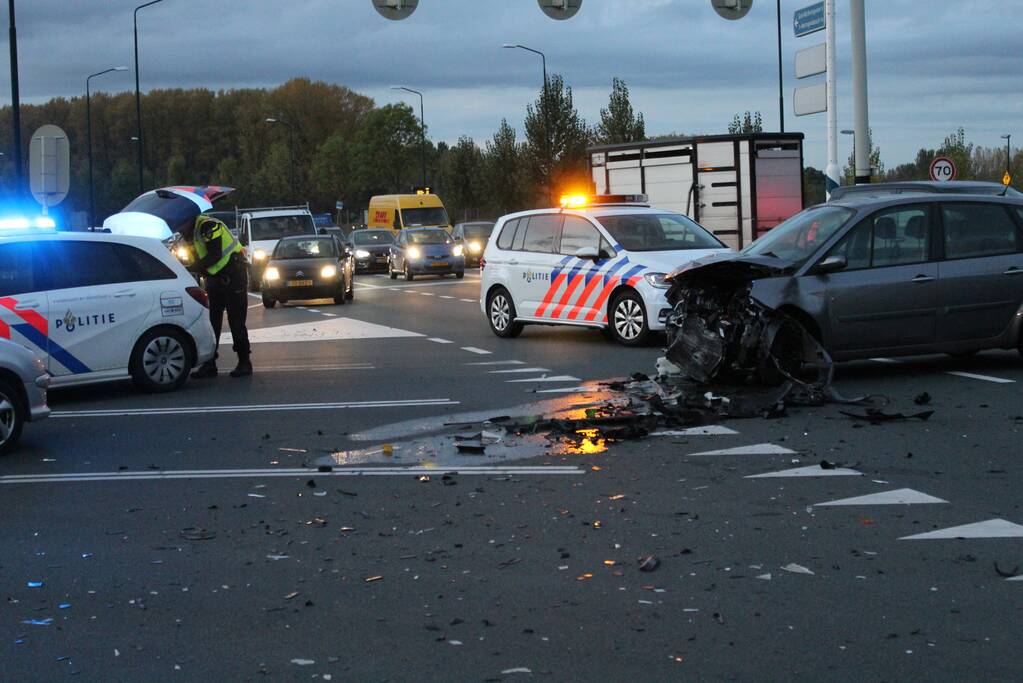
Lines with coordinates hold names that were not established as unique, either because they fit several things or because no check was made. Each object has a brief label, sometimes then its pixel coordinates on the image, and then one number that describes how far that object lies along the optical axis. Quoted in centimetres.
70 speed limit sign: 2767
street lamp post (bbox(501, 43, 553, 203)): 6469
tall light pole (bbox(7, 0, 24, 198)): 2530
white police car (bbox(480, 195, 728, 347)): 1673
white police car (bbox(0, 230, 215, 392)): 1284
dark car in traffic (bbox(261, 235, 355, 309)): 2922
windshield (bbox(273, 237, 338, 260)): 3023
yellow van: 5241
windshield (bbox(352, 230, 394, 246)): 4724
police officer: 1502
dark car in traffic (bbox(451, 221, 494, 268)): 4931
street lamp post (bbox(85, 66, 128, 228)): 7052
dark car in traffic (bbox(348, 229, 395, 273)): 4641
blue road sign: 2444
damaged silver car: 1201
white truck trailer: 2531
